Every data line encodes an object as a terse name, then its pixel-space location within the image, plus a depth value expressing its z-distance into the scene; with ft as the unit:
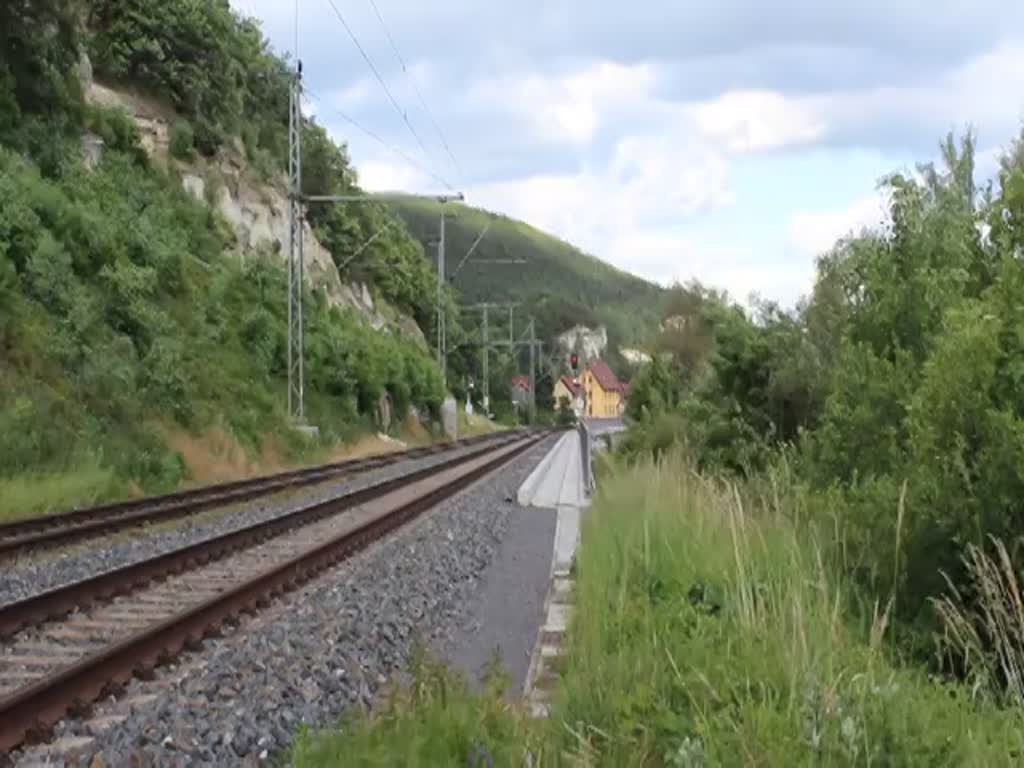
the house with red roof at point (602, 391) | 586.57
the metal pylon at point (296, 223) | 117.50
